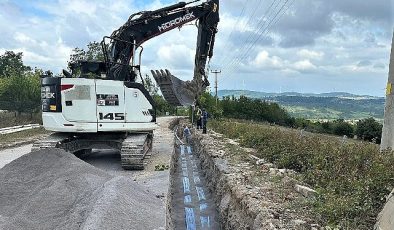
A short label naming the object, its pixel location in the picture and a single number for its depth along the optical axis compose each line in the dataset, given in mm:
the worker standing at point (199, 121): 22433
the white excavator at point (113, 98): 10180
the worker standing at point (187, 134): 20266
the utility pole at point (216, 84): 54194
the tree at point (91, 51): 42262
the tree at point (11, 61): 52794
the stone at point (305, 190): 6339
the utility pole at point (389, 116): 9078
